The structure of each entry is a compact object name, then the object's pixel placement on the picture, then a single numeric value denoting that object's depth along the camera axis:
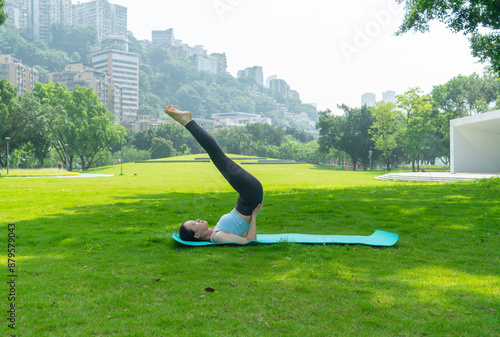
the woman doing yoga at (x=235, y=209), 5.88
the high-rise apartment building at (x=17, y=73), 128.00
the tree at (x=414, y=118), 54.71
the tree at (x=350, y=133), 66.44
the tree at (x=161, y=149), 86.62
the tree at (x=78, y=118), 54.50
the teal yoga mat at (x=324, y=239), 6.06
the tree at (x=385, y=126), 58.12
